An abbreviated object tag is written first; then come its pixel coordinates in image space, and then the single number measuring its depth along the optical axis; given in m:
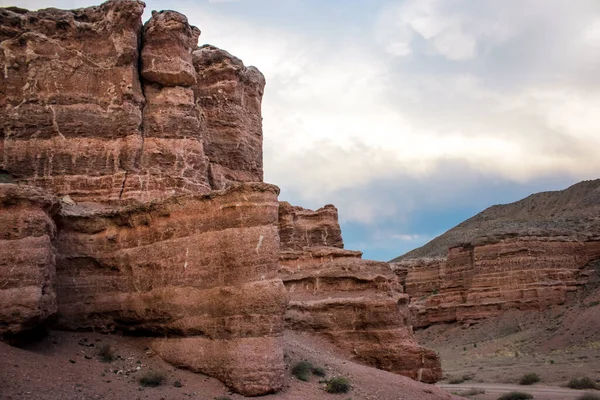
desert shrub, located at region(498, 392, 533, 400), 26.74
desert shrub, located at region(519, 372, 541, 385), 32.81
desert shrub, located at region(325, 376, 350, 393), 17.38
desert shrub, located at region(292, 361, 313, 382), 17.73
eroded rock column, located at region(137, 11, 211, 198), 22.77
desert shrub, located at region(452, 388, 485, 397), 29.08
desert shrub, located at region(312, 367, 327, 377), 18.58
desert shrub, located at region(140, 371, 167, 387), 14.95
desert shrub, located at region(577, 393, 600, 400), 25.09
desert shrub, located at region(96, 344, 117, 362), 15.90
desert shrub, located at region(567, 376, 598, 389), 29.91
